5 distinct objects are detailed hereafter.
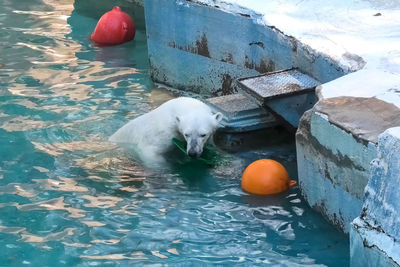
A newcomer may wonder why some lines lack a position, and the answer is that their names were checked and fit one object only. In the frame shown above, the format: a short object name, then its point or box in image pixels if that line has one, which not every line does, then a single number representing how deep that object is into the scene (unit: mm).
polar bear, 11453
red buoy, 18422
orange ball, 10516
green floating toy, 11828
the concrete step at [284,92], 11172
